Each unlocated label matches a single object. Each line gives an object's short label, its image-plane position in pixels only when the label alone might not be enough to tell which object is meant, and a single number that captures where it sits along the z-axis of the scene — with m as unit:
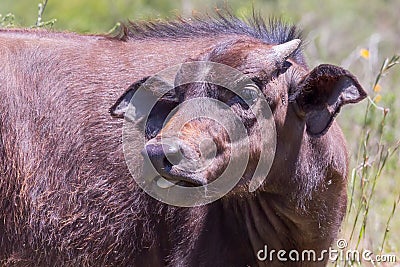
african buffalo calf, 10.23
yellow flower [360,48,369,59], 14.73
